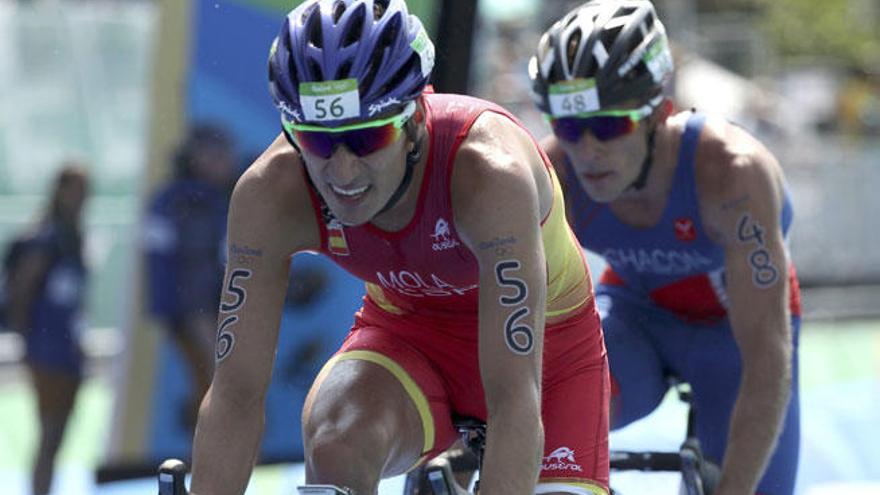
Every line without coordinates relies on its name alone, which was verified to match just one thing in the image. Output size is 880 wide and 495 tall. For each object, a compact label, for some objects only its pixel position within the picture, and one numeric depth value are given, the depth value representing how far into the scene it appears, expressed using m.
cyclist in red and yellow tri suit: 6.93
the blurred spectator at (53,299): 17.77
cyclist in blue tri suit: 9.43
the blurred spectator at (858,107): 37.22
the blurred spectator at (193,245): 18.17
